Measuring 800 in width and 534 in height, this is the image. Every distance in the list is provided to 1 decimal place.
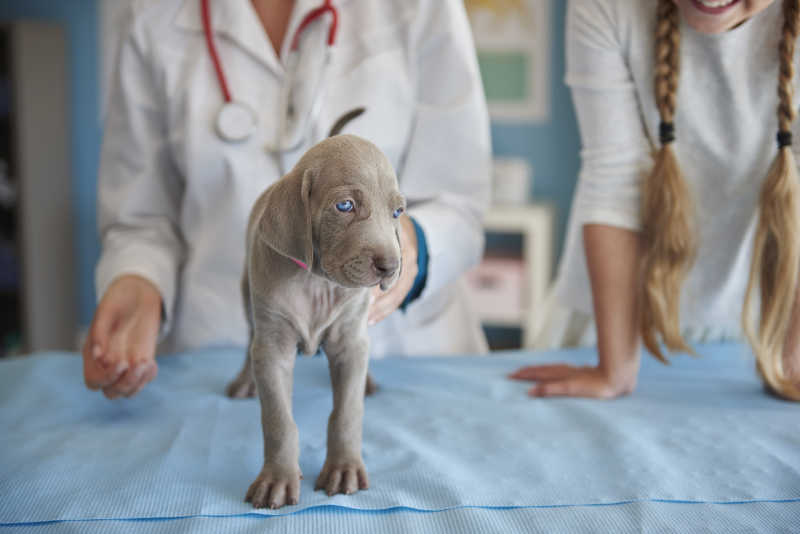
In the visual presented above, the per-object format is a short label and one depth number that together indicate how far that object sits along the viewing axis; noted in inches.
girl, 35.0
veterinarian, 43.5
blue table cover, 24.5
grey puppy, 22.6
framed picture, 133.2
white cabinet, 119.0
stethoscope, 42.1
